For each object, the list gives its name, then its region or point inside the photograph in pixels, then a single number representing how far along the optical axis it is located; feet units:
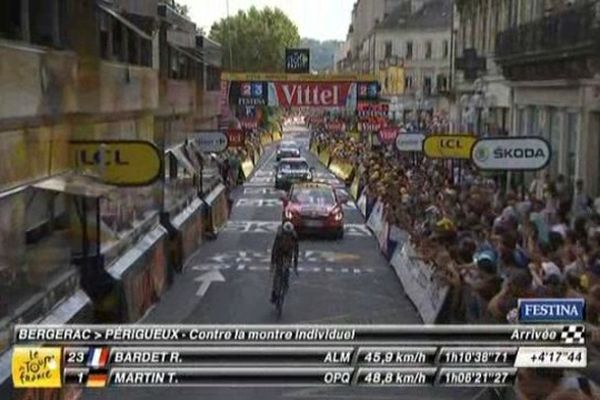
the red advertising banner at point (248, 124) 197.47
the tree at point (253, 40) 343.05
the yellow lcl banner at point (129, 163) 49.52
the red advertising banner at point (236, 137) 131.97
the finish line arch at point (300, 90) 139.13
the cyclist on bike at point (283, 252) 60.08
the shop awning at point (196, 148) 98.32
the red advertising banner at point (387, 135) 128.98
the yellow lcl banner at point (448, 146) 62.18
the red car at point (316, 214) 94.27
